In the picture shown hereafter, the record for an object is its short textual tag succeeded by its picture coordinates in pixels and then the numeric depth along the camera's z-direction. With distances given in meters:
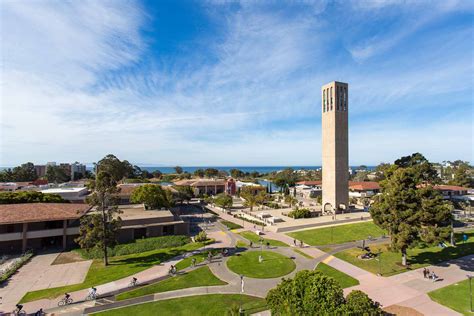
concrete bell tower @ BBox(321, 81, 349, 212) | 65.44
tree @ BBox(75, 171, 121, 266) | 34.38
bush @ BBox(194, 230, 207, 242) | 43.78
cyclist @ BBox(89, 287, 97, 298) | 25.36
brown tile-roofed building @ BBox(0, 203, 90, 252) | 38.41
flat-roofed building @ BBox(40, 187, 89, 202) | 66.90
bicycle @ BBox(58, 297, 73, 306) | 24.38
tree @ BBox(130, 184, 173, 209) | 56.38
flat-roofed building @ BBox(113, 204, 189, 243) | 44.97
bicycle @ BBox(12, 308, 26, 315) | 22.40
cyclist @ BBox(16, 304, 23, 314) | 22.38
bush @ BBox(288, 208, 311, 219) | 61.46
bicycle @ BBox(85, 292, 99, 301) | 25.20
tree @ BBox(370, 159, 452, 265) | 30.56
